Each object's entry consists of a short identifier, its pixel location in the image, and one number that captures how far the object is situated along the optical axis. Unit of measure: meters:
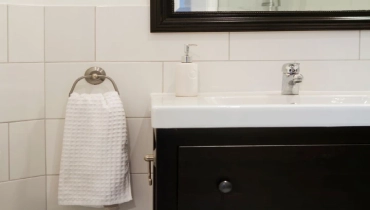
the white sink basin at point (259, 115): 0.88
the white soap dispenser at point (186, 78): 1.18
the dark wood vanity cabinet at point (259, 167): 0.89
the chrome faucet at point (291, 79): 1.20
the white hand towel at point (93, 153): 1.17
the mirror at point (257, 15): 1.25
